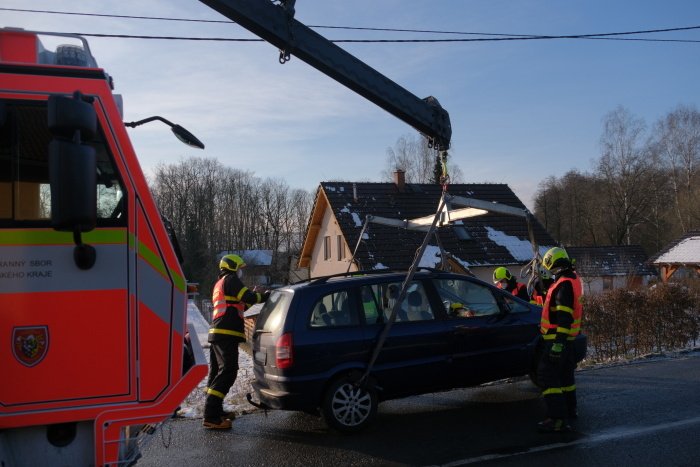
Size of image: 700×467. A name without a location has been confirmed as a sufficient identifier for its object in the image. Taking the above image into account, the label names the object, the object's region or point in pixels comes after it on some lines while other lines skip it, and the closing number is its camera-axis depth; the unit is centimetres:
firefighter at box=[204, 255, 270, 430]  714
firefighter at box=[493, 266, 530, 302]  965
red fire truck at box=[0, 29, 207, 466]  346
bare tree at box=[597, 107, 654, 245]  5922
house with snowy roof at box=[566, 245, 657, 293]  4038
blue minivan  666
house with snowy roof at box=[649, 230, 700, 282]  4367
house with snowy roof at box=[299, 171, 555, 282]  2597
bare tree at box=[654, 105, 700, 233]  5712
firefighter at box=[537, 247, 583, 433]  654
